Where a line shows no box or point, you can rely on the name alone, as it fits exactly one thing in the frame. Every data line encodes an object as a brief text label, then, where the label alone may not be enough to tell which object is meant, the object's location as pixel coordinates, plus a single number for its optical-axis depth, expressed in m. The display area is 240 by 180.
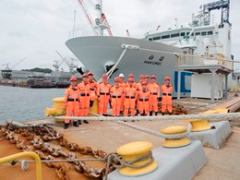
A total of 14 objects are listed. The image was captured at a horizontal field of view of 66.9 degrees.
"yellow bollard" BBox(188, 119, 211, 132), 3.10
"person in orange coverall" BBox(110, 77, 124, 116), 5.29
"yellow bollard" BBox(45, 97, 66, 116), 4.35
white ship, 9.08
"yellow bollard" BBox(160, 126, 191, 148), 2.40
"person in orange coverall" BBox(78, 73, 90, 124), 4.46
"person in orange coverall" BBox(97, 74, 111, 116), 5.12
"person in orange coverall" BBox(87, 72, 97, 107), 4.80
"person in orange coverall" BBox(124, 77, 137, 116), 5.40
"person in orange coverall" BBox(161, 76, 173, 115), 6.14
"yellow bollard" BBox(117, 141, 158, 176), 1.80
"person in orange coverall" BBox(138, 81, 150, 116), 5.62
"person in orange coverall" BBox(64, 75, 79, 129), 4.25
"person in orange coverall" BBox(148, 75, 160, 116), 5.87
